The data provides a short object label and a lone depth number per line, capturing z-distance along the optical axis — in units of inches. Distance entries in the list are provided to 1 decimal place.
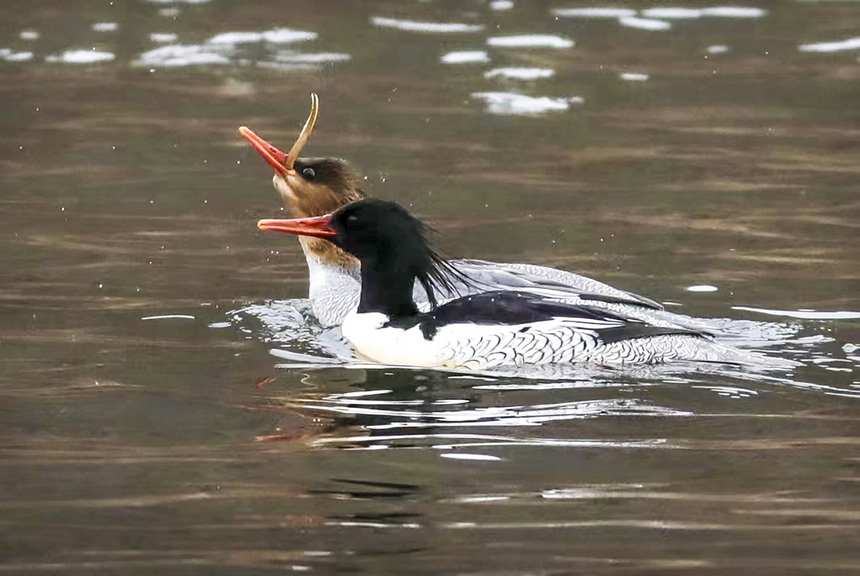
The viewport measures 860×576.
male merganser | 707.4
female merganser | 764.3
